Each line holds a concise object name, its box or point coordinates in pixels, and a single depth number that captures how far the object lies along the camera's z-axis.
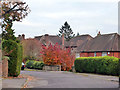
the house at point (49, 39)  82.16
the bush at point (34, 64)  43.84
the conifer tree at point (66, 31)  115.12
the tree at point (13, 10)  15.86
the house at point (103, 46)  51.31
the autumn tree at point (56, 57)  39.97
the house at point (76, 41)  72.44
